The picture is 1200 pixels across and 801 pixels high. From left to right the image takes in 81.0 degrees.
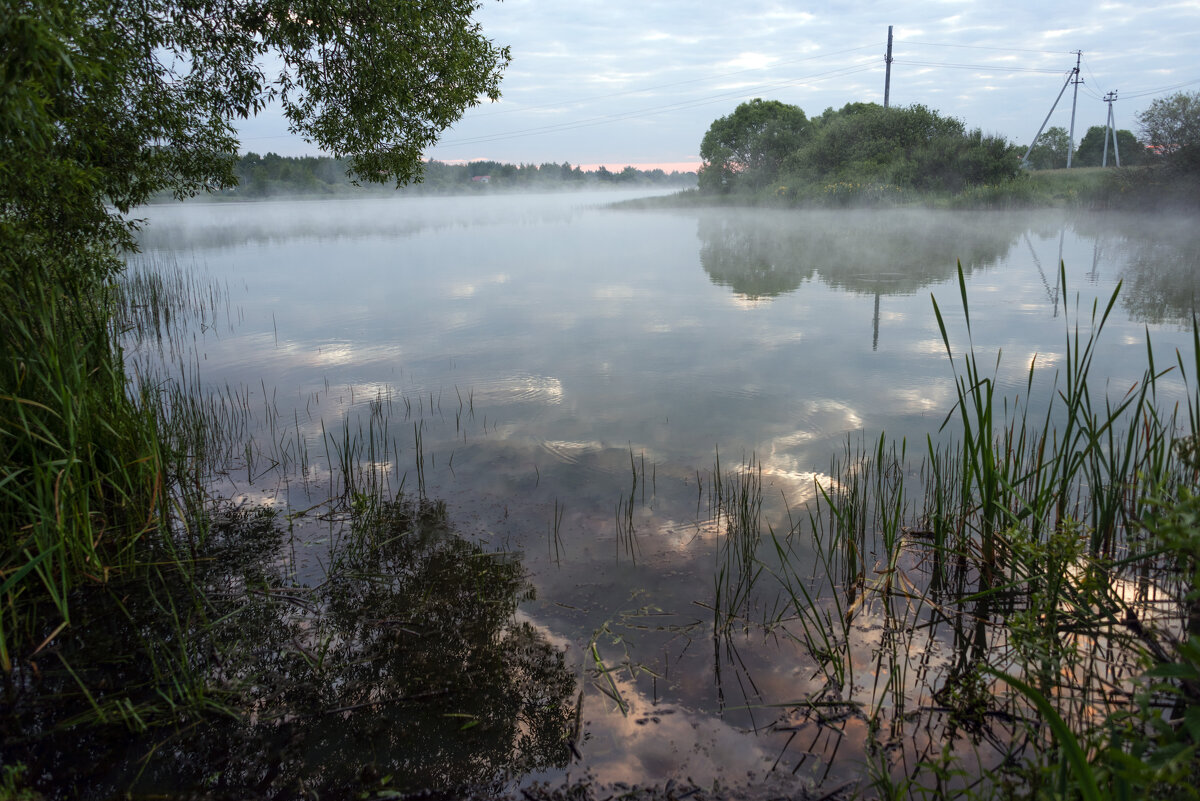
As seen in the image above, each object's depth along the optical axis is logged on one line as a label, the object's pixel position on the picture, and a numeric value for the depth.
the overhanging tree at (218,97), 5.06
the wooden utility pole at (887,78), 38.00
